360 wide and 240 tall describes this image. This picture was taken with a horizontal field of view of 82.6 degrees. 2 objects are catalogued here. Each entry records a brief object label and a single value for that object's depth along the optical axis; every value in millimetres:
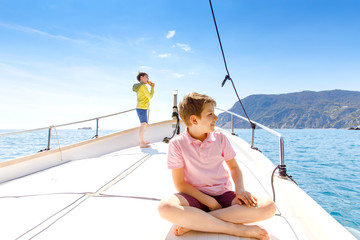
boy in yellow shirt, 3615
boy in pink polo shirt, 985
